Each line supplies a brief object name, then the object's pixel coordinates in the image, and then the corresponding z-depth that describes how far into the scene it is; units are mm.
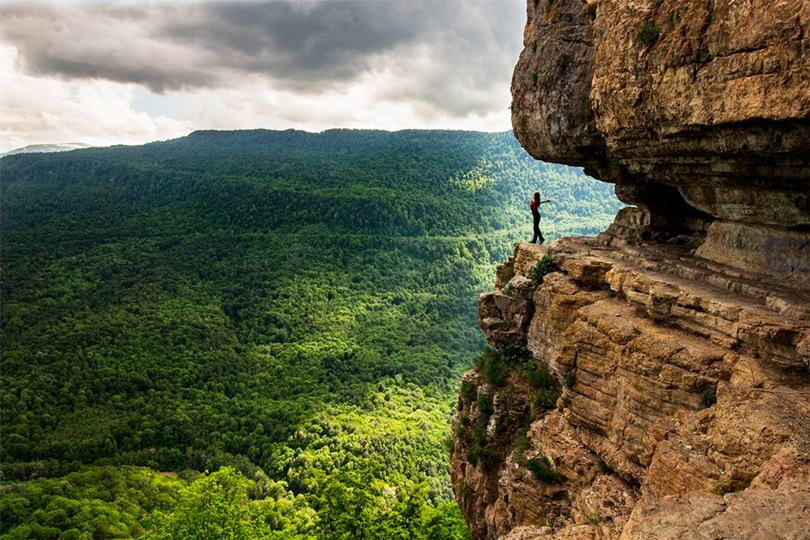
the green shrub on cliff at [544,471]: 12852
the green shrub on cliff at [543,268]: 16922
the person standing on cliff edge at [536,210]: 22750
